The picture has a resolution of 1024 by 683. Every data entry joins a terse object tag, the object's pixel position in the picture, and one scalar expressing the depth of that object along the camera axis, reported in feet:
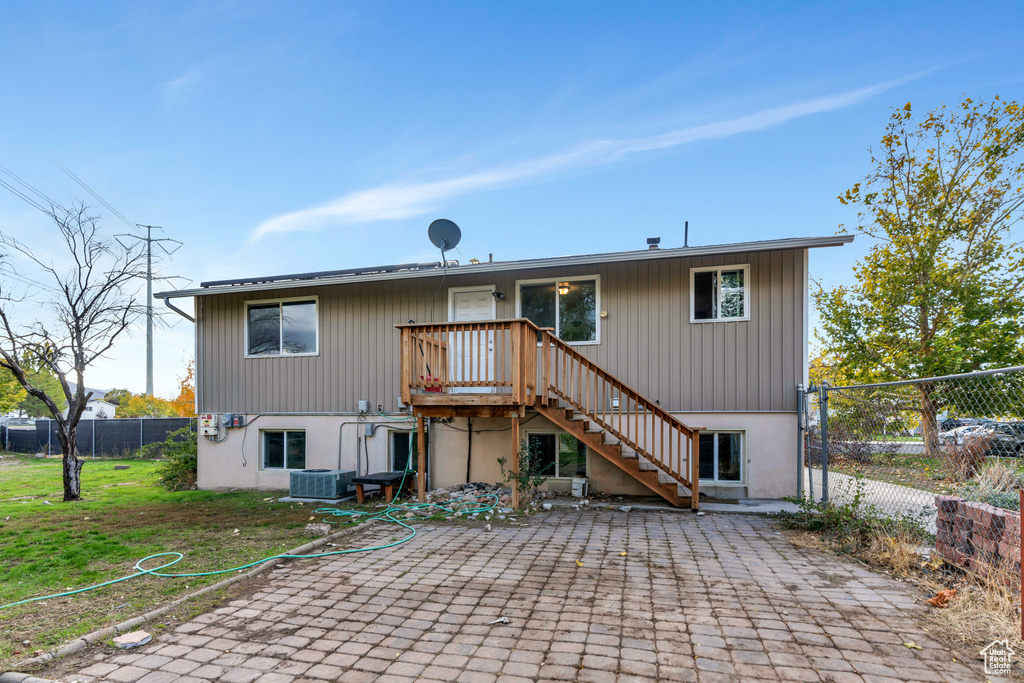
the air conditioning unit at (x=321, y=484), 26.73
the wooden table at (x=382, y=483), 26.18
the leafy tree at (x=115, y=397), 113.58
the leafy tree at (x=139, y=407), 91.09
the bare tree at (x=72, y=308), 28.84
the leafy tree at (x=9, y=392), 76.07
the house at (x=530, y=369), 24.49
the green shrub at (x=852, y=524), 15.98
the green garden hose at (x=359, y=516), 15.39
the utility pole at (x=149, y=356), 86.43
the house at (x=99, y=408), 138.51
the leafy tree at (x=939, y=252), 36.94
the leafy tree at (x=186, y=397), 72.28
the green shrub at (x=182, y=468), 33.68
